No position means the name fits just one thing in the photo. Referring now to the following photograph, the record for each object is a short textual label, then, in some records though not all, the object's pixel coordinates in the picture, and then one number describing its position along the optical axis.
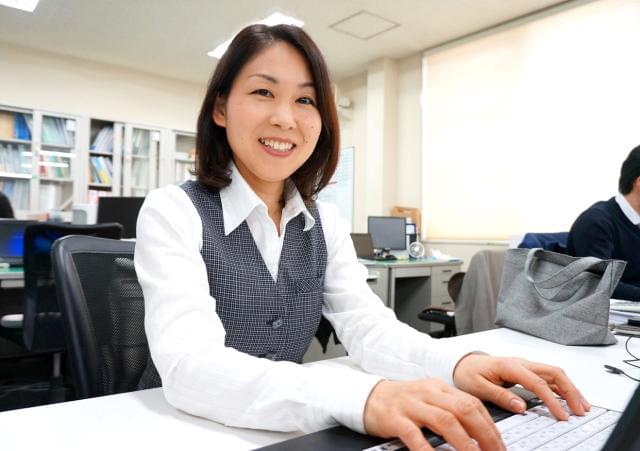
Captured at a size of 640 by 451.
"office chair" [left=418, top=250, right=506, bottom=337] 2.31
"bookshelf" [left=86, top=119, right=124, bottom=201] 5.50
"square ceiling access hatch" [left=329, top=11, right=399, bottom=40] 4.33
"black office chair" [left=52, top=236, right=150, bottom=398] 0.83
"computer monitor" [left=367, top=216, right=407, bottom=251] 4.29
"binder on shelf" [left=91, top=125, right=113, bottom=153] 5.53
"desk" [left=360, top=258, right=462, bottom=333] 3.66
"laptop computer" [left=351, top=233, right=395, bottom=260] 4.04
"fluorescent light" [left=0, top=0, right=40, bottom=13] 4.20
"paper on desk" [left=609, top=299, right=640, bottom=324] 1.29
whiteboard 6.00
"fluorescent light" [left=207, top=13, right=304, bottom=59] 4.27
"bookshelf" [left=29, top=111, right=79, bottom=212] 5.11
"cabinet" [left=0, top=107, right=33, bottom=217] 4.98
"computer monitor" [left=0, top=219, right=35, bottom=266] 2.85
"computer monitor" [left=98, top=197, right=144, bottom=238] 3.52
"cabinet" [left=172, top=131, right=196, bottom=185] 6.00
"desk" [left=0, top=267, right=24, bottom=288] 2.47
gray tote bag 1.03
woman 0.55
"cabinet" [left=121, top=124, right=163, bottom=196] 5.62
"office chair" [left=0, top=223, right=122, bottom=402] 2.10
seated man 2.04
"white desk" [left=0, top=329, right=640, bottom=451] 0.52
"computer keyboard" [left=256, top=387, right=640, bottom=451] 0.49
